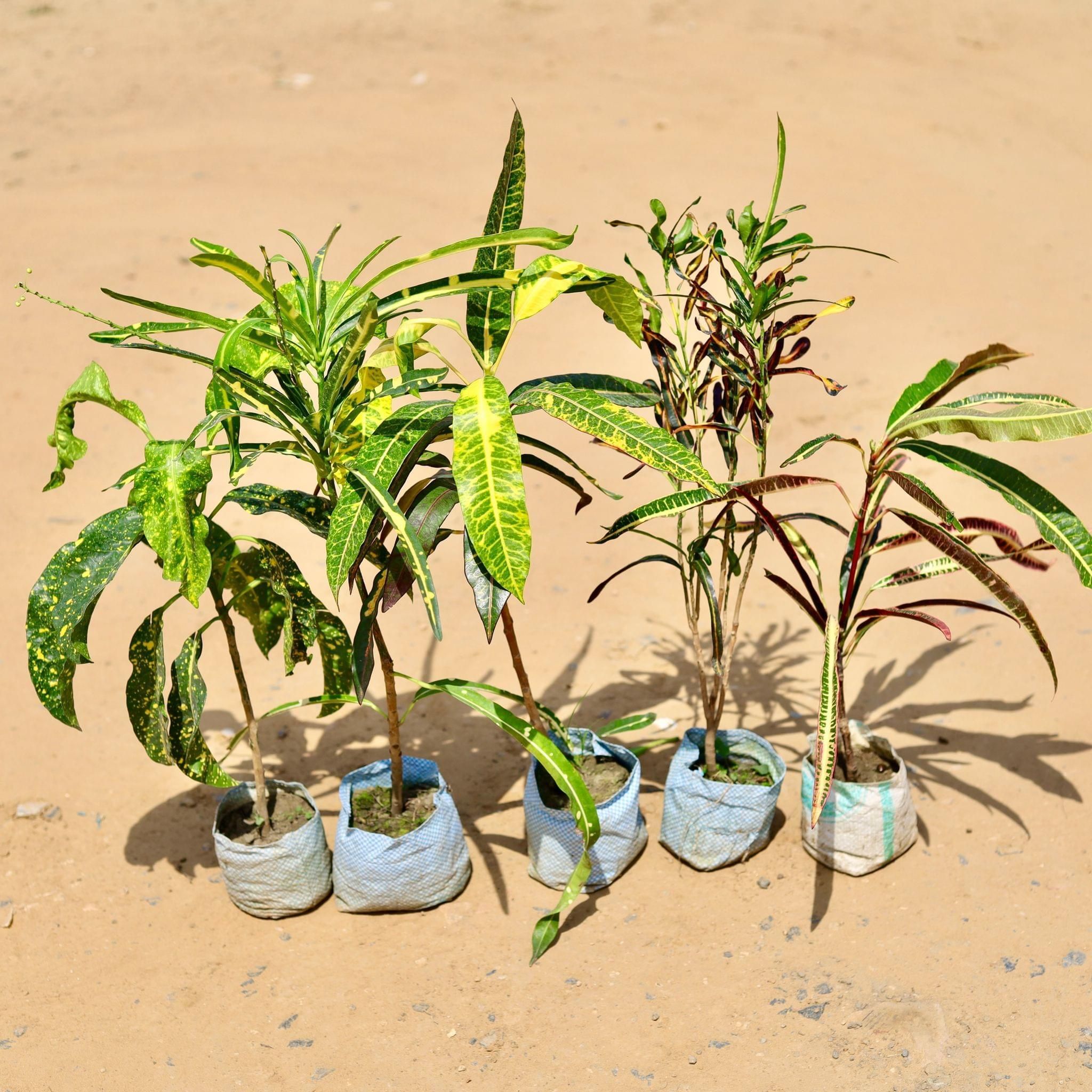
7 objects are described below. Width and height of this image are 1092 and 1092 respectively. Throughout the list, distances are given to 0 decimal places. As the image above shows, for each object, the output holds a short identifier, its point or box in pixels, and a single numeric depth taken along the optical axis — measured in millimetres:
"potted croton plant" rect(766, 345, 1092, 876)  1867
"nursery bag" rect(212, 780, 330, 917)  2211
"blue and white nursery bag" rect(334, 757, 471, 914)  2203
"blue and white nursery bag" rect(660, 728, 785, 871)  2287
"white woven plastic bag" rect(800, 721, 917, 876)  2248
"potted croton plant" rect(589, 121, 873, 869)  1976
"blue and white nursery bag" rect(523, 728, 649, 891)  2264
